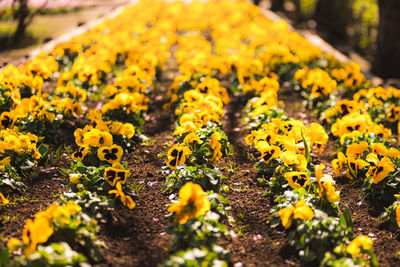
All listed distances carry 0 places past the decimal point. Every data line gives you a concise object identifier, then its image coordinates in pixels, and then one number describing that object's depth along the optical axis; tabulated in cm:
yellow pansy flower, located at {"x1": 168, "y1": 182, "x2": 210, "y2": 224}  267
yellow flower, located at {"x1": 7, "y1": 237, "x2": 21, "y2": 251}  238
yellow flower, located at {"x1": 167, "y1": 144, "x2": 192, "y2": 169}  334
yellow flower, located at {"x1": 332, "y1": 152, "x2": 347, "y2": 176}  363
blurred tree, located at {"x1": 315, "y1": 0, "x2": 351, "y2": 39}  1101
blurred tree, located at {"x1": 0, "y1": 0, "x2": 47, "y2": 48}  762
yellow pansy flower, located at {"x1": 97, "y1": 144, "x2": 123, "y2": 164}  337
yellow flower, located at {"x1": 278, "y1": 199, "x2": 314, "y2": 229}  276
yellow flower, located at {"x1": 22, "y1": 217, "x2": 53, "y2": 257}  236
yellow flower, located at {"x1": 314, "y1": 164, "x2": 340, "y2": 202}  297
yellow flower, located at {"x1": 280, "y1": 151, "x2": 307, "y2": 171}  329
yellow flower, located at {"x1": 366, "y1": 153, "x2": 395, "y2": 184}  326
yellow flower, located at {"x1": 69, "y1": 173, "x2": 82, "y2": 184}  312
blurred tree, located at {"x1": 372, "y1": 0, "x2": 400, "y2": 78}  682
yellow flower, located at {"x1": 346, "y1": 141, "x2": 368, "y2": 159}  366
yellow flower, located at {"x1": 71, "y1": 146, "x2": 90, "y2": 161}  344
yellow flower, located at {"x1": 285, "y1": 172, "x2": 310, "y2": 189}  318
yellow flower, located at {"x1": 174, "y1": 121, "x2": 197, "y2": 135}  371
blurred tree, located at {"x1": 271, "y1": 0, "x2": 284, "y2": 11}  1293
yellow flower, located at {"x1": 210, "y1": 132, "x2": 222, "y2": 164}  352
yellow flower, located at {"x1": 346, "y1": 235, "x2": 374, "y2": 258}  257
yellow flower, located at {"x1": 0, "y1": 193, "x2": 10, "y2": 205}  298
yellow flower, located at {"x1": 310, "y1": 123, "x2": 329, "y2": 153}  379
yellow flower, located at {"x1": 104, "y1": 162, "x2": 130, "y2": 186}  309
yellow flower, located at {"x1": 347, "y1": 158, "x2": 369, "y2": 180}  353
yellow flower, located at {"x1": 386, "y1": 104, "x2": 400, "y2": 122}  467
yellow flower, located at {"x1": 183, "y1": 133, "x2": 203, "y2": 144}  352
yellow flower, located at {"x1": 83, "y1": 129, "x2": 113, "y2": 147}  346
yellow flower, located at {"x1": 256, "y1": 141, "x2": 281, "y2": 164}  347
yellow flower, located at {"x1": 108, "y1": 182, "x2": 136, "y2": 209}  302
